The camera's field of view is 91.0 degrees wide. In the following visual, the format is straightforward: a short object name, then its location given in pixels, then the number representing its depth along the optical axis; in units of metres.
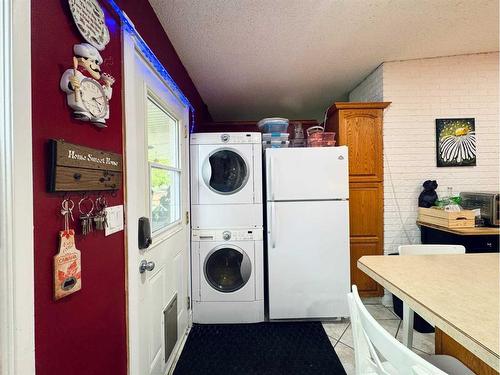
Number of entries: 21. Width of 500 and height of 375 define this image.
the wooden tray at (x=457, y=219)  2.26
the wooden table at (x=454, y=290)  0.73
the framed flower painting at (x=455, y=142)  2.63
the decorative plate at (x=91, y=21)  0.84
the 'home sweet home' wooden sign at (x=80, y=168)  0.73
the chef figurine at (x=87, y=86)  0.80
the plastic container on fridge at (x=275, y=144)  2.63
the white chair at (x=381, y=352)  0.58
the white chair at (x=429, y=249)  1.62
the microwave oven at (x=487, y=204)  2.25
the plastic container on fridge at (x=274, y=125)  2.83
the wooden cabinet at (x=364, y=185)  2.71
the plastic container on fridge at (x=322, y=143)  2.60
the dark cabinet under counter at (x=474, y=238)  2.16
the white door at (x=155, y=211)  1.24
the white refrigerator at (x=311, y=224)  2.35
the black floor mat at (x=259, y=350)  1.81
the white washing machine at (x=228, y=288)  2.37
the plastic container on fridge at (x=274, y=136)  2.69
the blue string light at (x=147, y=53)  1.12
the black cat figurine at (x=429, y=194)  2.57
